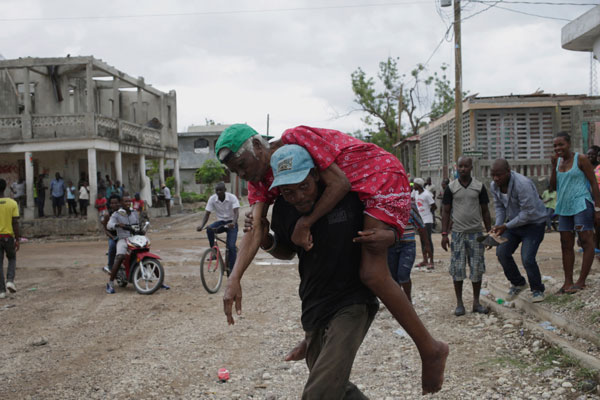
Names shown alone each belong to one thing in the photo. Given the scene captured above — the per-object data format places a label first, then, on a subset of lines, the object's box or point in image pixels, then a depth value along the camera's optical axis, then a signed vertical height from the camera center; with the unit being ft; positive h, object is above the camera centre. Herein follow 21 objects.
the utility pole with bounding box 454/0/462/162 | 52.16 +9.92
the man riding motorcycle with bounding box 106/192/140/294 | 29.70 -2.09
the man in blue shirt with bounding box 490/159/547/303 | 20.40 -1.46
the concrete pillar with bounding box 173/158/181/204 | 101.54 +1.25
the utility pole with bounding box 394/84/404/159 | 110.42 +14.74
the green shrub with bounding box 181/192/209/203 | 121.90 -2.28
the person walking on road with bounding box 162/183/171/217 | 87.42 -1.42
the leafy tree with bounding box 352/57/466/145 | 116.57 +18.33
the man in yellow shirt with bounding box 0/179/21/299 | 29.35 -2.19
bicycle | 29.76 -4.59
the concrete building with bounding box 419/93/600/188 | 54.39 +5.61
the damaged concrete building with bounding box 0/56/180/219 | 70.44 +9.16
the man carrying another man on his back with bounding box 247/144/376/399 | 8.49 -1.60
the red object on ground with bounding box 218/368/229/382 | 15.69 -5.47
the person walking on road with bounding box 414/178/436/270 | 35.45 -1.41
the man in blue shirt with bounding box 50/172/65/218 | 72.38 -0.34
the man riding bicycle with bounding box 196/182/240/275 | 31.50 -1.66
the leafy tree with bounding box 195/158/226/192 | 122.11 +3.44
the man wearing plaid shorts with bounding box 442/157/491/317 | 21.93 -1.86
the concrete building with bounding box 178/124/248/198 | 151.64 +9.85
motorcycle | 29.37 -4.17
